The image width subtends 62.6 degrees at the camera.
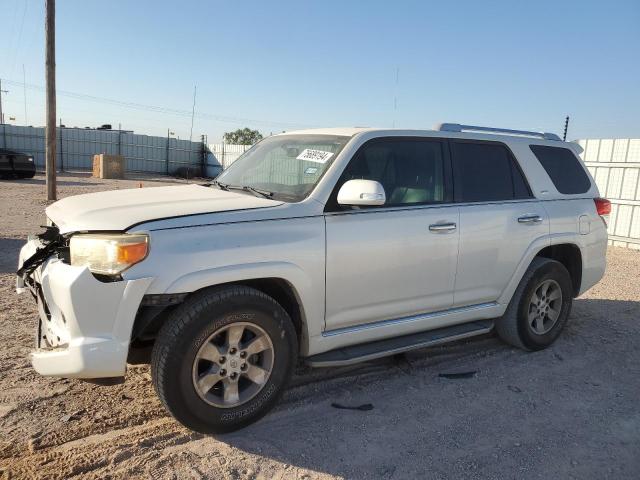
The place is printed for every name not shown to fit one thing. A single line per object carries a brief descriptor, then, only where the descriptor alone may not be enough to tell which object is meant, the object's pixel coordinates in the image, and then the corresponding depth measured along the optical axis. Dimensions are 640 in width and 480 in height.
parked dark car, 22.06
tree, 87.69
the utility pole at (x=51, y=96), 14.54
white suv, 2.88
